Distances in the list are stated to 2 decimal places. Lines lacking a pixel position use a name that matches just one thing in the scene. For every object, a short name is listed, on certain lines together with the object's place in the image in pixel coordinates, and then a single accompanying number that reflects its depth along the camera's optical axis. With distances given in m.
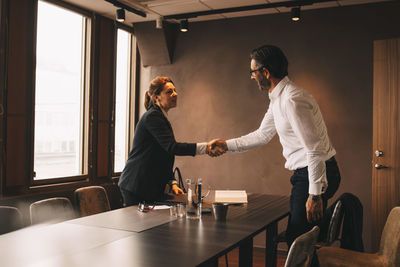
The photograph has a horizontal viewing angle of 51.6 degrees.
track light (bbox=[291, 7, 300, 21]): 4.34
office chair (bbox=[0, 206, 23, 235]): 2.55
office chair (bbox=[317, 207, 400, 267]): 2.28
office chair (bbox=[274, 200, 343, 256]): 2.60
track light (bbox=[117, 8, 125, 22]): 4.20
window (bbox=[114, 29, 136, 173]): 5.50
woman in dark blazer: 2.86
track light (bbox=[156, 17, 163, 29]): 4.97
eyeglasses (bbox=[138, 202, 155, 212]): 2.53
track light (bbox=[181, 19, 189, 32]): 4.85
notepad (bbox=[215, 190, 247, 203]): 2.87
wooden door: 4.07
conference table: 1.54
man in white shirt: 2.17
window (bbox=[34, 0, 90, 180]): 4.26
